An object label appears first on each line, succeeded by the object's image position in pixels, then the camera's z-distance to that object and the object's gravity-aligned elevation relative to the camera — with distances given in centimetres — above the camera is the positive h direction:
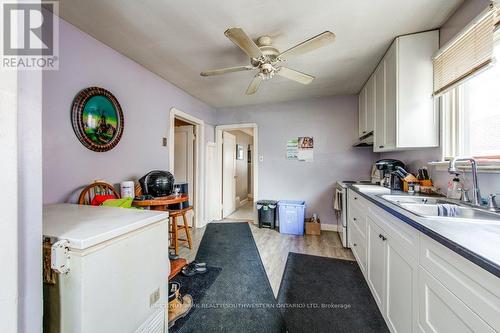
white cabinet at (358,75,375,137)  263 +85
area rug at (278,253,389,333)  149 -117
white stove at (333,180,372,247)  281 -62
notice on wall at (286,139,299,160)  379 +33
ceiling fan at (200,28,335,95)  151 +98
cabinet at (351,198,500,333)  65 -52
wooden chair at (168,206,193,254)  239 -72
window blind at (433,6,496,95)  127 +82
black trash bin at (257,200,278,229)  364 -86
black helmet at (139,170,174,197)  197 -17
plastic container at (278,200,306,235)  339 -87
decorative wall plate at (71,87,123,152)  174 +46
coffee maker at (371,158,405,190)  221 -11
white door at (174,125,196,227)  380 +19
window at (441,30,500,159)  135 +38
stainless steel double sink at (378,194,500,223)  113 -29
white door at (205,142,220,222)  396 -41
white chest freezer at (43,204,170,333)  77 -47
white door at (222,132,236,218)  444 -17
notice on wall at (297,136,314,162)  370 +33
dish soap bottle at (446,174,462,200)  157 -18
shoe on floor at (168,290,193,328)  149 -112
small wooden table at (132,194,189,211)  184 -33
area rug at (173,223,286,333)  148 -116
